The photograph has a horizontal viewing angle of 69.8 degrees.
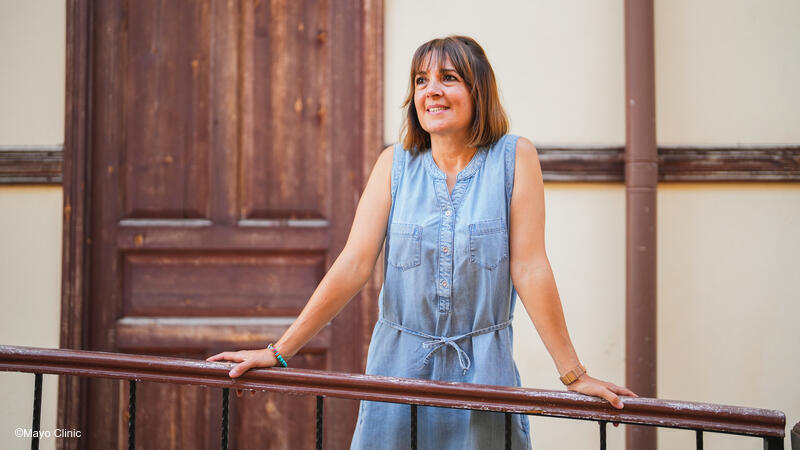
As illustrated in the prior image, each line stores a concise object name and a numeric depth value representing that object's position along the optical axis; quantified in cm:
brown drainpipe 247
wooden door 273
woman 145
